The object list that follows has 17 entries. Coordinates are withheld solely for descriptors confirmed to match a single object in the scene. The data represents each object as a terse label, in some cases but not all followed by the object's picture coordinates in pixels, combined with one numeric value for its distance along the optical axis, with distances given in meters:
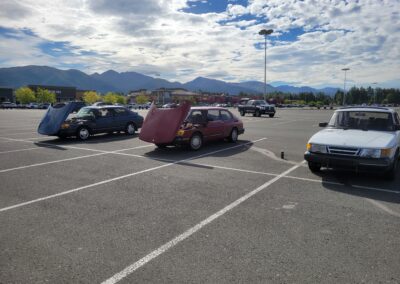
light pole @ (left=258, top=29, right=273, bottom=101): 57.71
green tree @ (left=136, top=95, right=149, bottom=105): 144.75
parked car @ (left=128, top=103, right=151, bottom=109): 83.34
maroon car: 10.57
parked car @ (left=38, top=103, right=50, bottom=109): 78.93
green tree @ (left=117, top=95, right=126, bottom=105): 134.38
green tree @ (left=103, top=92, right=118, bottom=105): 131.88
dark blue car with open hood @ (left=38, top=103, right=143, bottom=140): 13.68
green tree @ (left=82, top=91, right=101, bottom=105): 135.50
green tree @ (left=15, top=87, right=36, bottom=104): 110.06
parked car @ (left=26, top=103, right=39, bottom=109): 80.41
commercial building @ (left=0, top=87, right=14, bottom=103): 117.13
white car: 6.41
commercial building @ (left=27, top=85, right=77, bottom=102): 135.89
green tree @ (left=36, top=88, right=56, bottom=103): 116.75
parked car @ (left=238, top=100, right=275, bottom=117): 33.44
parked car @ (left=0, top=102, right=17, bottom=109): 80.25
